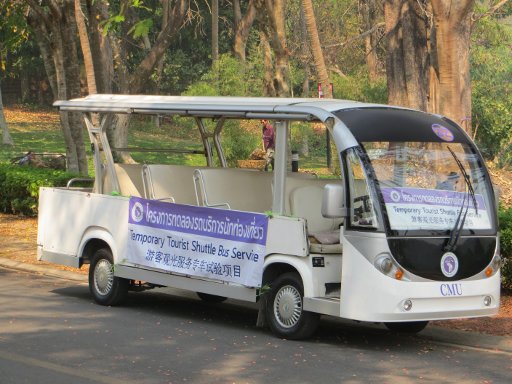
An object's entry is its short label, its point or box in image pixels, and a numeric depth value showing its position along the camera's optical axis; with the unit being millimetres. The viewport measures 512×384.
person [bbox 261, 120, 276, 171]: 26016
